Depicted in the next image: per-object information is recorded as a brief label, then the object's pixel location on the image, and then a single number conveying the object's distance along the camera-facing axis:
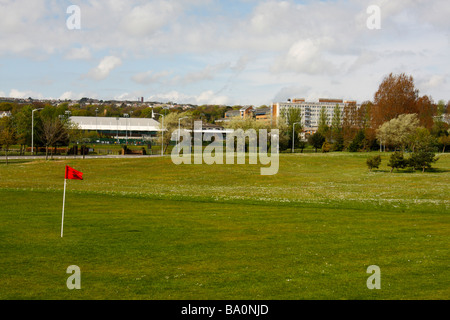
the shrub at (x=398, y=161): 53.94
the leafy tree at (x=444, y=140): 101.36
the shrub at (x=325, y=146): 106.00
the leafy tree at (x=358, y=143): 96.94
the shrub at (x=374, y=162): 55.97
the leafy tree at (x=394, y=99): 102.88
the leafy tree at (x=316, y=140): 106.75
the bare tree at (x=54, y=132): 72.94
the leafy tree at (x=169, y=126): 108.31
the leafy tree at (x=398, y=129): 87.69
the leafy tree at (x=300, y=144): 114.19
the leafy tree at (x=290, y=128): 107.62
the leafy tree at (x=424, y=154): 54.19
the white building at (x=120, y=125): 170.50
